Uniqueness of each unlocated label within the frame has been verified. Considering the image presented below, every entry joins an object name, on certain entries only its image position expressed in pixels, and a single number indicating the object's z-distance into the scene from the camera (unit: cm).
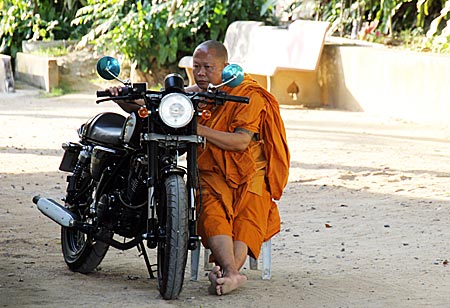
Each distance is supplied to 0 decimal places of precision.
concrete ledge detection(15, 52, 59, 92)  3114
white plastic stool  968
